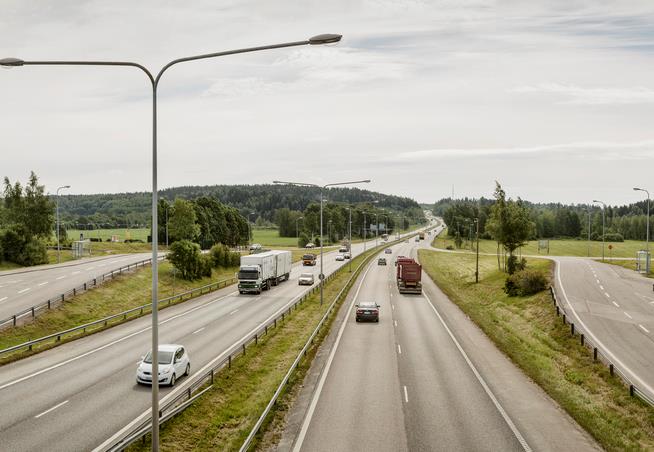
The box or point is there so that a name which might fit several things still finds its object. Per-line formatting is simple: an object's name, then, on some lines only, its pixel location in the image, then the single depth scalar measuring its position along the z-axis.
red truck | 54.41
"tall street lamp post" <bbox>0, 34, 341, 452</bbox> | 12.70
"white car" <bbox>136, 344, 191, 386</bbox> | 22.39
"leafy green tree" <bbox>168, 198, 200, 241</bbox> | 75.44
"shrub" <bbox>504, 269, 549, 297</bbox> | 50.28
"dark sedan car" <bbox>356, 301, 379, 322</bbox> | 37.69
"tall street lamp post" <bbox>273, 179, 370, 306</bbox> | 38.82
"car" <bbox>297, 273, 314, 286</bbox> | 63.03
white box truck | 54.62
